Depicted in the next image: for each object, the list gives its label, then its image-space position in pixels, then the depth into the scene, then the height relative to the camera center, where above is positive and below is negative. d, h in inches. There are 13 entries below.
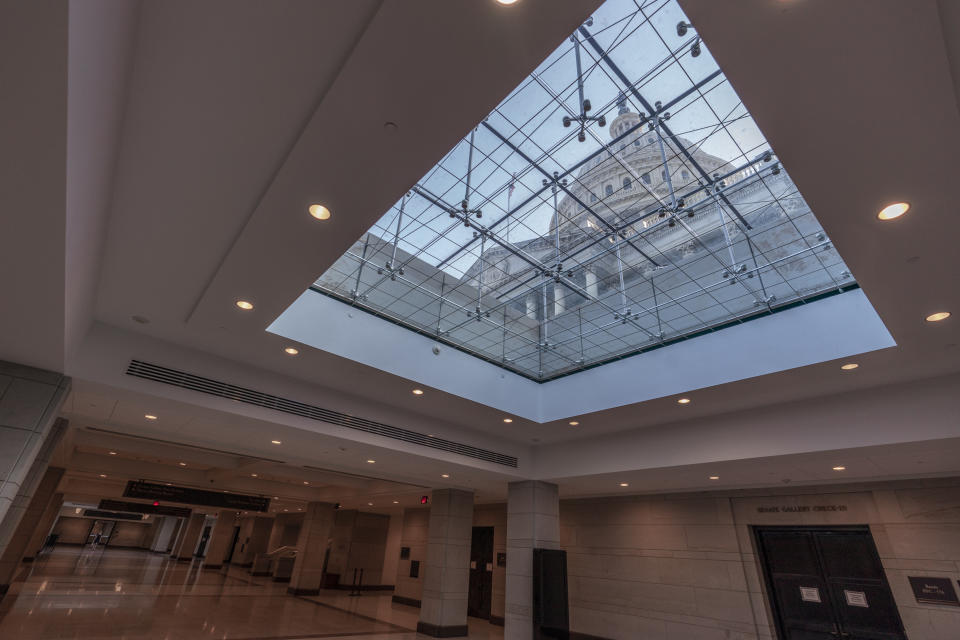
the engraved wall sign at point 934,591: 318.7 +2.9
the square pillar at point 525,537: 396.8 +27.6
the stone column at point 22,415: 205.9 +52.1
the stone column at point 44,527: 663.1 +18.0
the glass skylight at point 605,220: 161.9 +146.9
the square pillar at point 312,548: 683.4 +12.1
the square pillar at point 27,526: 443.2 +12.6
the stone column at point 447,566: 469.7 -0.2
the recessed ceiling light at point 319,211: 149.6 +99.3
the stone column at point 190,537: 1165.7 +28.7
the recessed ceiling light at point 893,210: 136.9 +100.5
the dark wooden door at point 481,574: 621.9 -7.1
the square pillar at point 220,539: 1019.9 +24.1
